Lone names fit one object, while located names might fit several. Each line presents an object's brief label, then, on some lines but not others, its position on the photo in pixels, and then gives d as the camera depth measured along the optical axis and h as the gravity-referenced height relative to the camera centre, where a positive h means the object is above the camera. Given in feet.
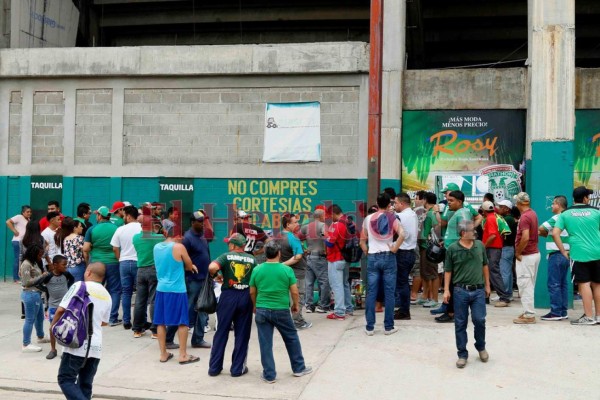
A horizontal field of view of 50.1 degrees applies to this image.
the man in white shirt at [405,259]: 32.71 -2.63
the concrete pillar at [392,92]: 44.98 +8.15
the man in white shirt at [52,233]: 34.93 -1.76
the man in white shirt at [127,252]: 32.78 -2.50
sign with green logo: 44.45 +4.13
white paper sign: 47.62 +5.52
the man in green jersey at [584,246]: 30.55 -1.69
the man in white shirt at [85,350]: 19.33 -4.54
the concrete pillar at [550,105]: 37.06 +6.20
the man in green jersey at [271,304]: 24.47 -3.76
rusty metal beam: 38.68 +7.92
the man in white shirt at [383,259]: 29.73 -2.40
